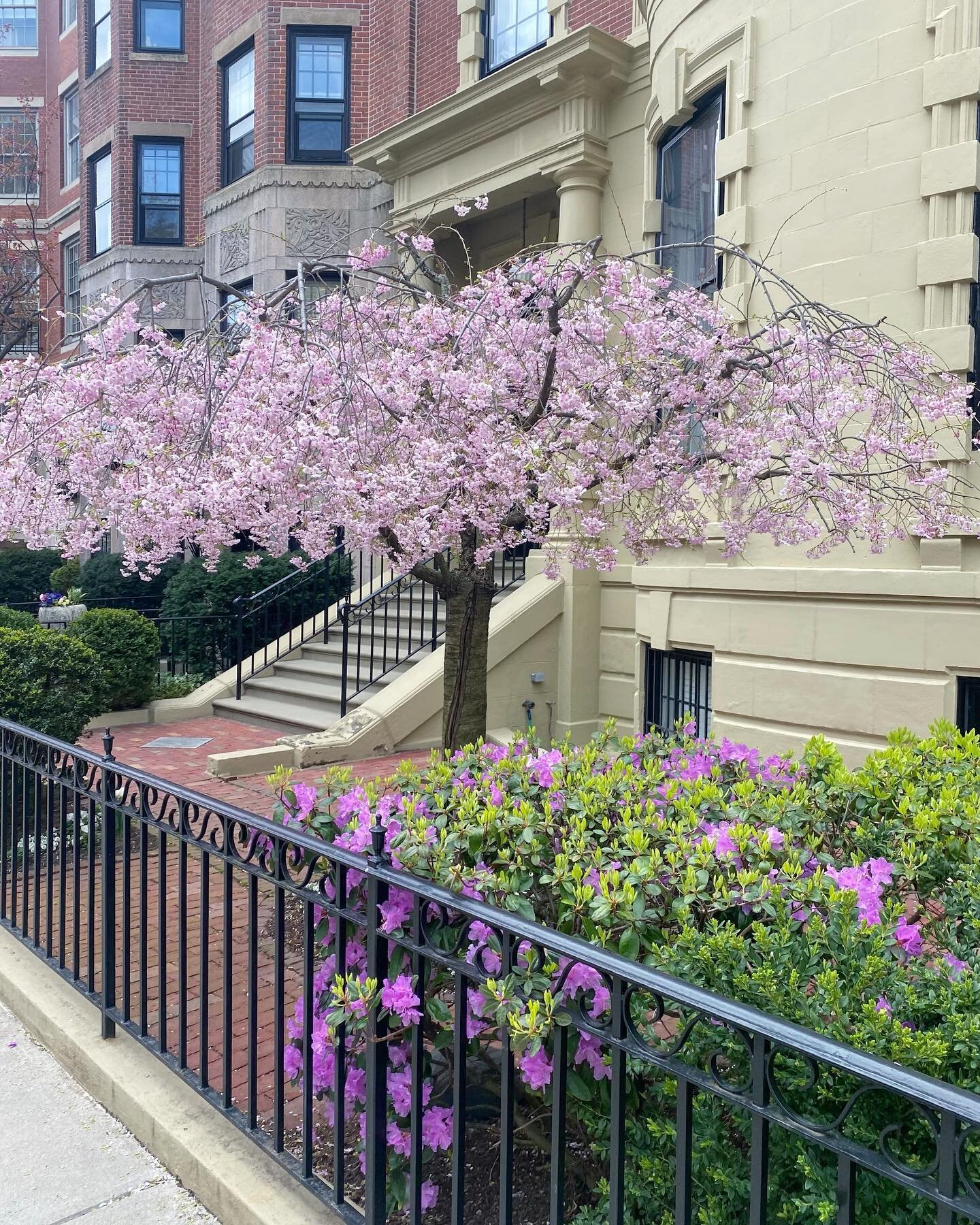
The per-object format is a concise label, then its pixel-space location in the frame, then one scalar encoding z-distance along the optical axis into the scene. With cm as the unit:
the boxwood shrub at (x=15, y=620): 988
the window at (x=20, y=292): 2391
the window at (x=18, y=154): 2622
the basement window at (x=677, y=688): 895
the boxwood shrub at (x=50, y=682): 654
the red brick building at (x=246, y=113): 1480
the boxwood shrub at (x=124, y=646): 1153
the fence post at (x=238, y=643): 1229
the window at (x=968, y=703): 679
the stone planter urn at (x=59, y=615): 1413
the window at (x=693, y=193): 877
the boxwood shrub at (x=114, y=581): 1725
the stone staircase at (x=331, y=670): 1122
